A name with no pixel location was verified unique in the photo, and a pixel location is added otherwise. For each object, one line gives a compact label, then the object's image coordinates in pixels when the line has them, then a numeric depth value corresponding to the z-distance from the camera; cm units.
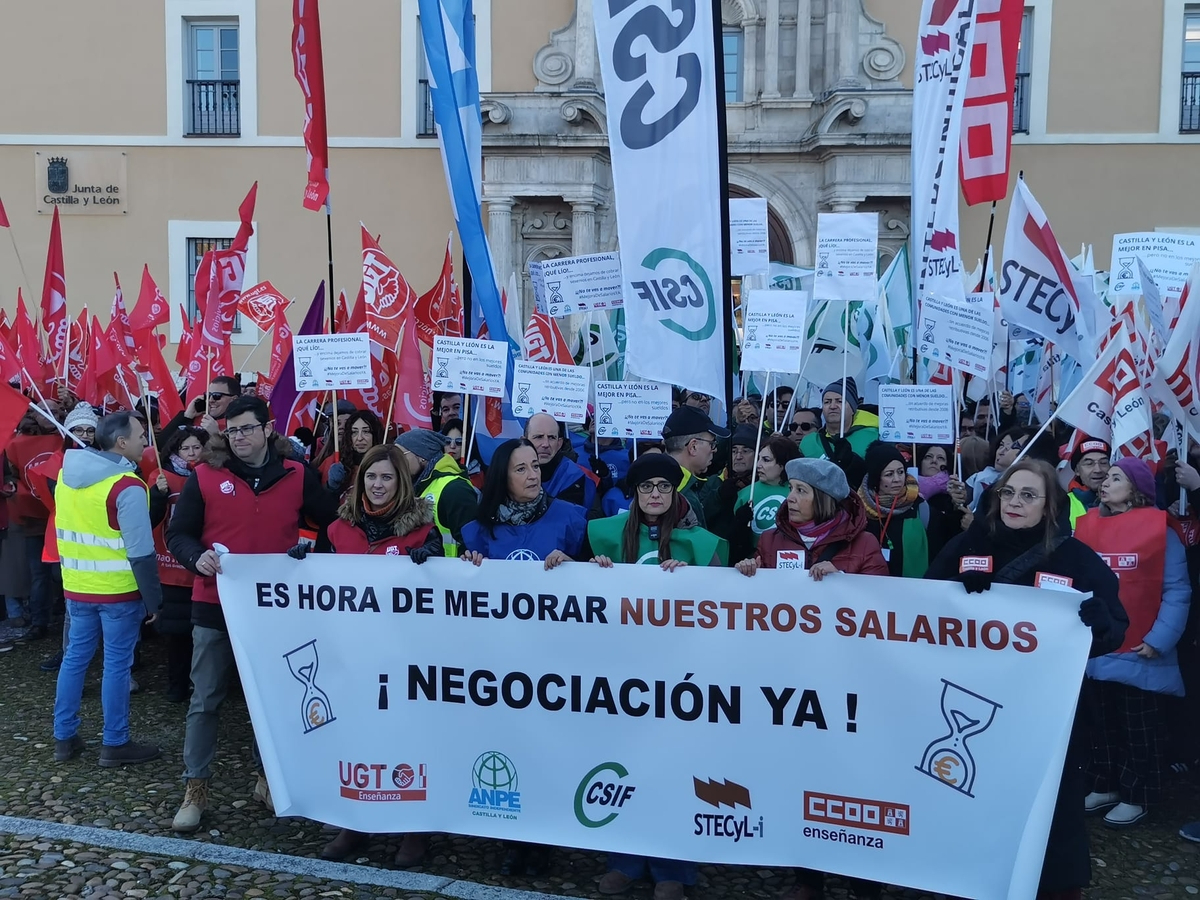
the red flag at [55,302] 1012
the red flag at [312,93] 779
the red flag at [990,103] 657
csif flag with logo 463
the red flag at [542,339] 816
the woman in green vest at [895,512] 493
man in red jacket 432
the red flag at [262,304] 1050
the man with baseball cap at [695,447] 566
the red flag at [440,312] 854
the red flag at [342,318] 1059
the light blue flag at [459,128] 633
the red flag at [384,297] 814
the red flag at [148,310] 1054
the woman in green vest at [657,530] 399
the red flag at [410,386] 745
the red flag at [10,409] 557
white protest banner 342
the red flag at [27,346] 917
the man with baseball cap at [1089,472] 535
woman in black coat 342
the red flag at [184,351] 1135
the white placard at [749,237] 707
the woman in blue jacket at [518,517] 413
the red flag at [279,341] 980
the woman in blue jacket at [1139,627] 449
